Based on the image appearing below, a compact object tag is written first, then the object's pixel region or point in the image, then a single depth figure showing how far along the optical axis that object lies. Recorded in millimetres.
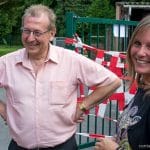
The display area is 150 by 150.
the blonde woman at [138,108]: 1537
